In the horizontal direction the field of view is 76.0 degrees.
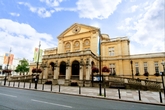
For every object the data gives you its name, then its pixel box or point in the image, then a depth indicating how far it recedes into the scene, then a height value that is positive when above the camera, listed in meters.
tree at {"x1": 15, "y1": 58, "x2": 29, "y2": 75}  52.48 -0.37
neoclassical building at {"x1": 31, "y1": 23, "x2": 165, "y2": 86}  24.81 +2.33
